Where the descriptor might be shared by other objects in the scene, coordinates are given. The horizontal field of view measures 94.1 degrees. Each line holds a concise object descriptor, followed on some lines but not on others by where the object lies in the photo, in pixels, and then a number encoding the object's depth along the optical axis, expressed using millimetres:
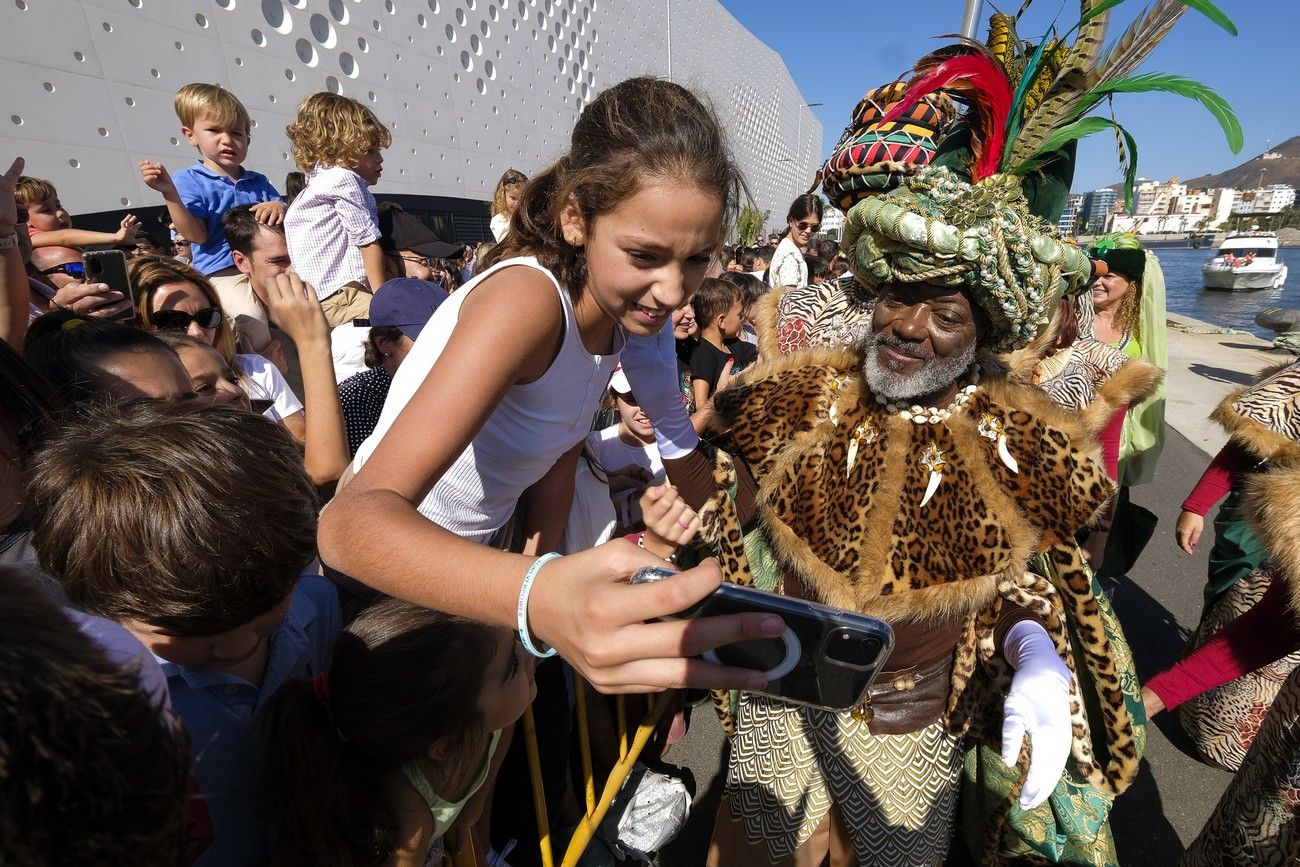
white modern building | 7008
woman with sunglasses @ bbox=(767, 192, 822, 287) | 5543
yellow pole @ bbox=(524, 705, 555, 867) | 1776
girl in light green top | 999
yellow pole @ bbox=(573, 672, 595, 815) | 2129
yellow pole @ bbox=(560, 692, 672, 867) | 1926
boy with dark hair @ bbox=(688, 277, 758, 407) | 4008
